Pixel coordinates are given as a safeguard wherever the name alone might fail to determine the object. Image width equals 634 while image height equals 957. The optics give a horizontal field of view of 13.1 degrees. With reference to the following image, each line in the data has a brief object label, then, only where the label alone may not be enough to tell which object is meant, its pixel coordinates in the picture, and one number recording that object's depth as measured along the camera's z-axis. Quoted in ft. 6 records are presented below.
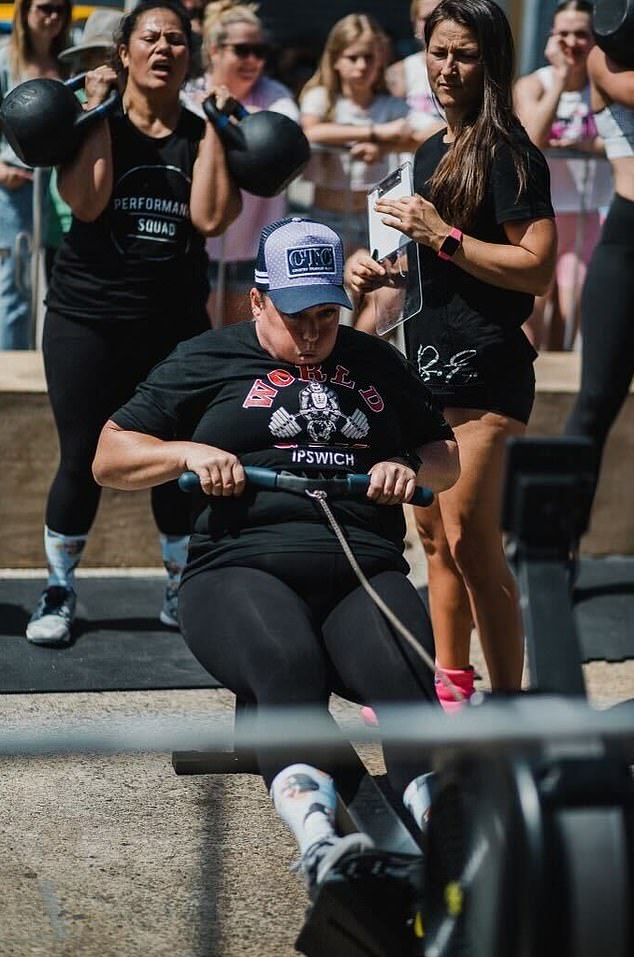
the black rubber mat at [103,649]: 28.44
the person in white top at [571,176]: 40.07
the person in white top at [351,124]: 40.41
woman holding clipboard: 23.41
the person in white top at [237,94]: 38.77
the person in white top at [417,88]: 40.27
